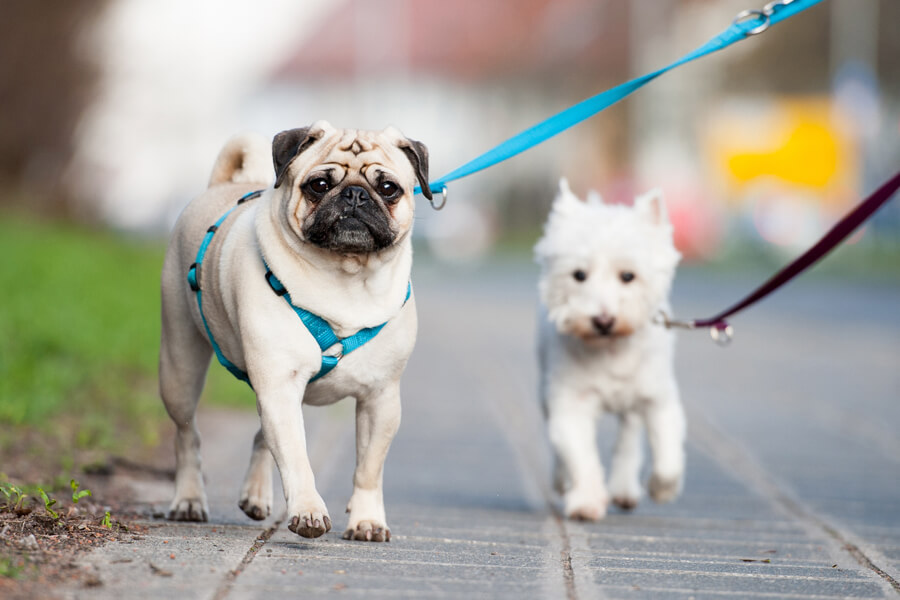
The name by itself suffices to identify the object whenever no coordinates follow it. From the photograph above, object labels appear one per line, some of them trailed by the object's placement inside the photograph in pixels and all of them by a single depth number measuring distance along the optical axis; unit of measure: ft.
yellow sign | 239.50
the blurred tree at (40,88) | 111.55
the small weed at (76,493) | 28.43
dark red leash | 37.72
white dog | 39.52
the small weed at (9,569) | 21.95
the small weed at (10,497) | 27.89
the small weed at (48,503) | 27.41
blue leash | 35.06
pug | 28.12
